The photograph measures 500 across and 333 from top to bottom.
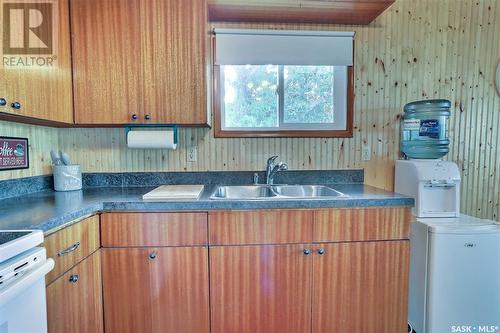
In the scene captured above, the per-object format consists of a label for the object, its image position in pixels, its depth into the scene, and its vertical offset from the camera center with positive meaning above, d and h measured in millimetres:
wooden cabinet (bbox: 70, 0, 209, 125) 1594 +534
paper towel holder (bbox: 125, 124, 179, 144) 1870 +143
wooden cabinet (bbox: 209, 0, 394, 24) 1735 +957
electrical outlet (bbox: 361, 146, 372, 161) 2098 -45
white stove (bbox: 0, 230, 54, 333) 735 -405
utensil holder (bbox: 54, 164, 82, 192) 1750 -213
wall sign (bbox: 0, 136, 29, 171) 1473 -42
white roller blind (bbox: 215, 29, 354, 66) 1925 +750
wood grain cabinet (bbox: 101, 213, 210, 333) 1397 -675
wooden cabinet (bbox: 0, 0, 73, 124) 1173 +384
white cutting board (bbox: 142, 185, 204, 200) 1446 -275
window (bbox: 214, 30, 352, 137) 1959 +435
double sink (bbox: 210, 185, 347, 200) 1908 -327
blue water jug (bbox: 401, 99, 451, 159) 1927 +141
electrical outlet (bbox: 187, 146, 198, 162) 2002 -55
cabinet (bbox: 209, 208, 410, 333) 1424 -688
